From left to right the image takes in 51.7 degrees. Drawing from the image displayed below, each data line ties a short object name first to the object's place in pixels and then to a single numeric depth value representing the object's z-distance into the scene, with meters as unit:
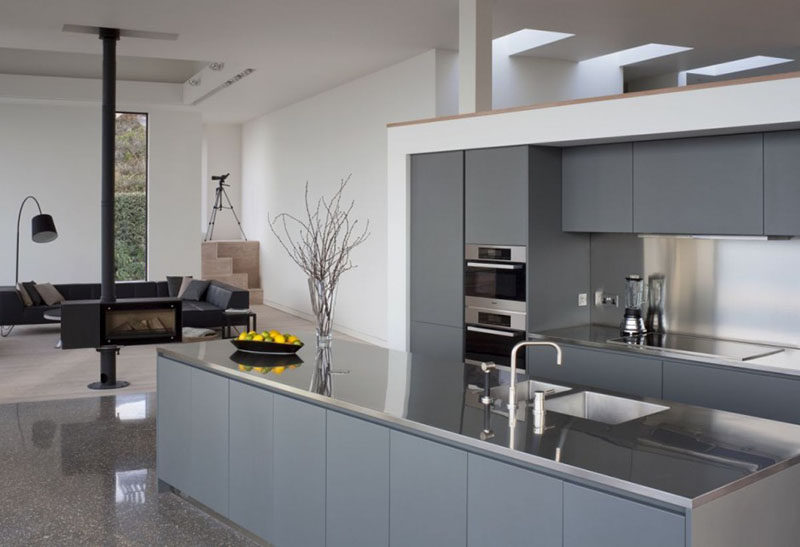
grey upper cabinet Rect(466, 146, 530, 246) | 5.29
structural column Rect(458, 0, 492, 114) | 6.00
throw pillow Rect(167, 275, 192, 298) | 11.70
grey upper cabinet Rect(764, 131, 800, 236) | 4.16
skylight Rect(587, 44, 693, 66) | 8.69
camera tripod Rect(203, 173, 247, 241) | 15.41
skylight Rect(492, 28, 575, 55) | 8.18
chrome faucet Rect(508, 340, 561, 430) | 2.97
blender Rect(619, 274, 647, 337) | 5.27
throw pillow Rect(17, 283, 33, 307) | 10.62
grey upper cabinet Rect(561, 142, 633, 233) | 4.99
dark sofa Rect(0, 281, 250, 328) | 10.37
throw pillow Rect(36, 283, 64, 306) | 10.96
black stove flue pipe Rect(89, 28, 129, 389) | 7.56
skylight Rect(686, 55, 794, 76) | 9.39
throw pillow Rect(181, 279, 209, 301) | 11.39
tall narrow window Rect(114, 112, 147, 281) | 12.52
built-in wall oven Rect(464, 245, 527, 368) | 5.41
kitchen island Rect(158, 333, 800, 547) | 2.37
